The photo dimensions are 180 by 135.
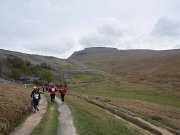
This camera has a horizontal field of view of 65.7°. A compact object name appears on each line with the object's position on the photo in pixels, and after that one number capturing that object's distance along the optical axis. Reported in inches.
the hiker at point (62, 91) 840.3
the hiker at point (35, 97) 628.1
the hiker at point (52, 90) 826.1
